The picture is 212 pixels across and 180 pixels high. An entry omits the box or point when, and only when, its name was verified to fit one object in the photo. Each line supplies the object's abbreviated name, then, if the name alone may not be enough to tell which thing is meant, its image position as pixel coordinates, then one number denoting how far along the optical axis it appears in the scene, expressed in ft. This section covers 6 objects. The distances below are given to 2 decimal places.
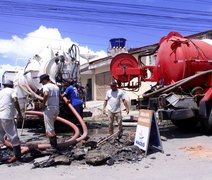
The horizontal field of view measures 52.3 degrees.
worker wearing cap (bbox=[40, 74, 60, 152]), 15.33
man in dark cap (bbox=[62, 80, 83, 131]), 21.50
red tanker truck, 19.42
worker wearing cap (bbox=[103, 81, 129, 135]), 19.22
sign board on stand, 15.29
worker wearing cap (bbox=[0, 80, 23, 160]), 14.37
